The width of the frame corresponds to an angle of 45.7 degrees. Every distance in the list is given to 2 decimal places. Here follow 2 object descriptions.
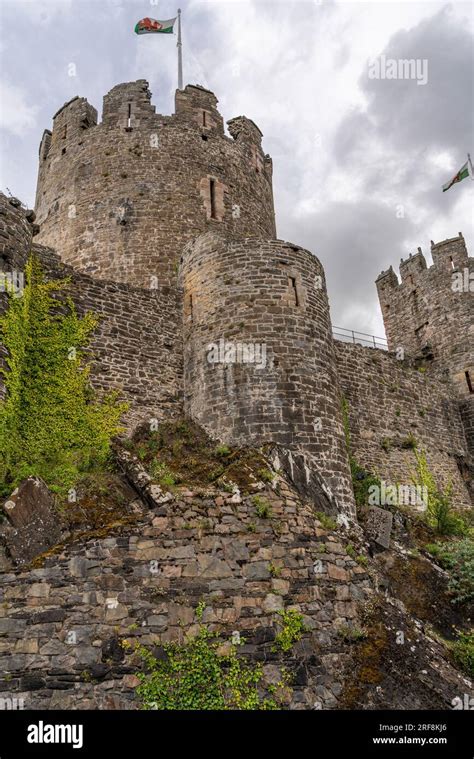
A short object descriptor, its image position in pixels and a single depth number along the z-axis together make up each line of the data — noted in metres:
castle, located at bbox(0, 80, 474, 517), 12.20
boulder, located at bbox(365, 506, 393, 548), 12.19
